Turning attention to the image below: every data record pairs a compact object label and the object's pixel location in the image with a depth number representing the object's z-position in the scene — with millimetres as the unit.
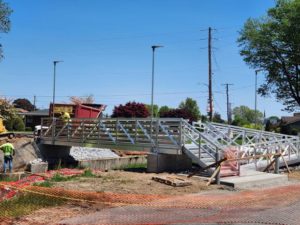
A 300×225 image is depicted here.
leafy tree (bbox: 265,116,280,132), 64881
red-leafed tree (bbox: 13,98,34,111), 108062
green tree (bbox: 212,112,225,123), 100031
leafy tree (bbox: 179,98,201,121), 99750
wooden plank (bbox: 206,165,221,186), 14422
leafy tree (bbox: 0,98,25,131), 31438
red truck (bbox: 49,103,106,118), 29609
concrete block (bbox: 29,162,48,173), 22450
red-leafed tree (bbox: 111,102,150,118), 52312
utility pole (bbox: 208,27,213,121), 40969
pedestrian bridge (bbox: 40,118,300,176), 17562
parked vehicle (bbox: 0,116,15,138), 26642
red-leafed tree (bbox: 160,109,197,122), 53703
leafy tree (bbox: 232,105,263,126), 144000
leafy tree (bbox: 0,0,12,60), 18062
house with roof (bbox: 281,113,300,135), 53181
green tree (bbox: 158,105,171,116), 102356
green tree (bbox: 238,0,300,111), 30875
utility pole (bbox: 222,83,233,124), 73562
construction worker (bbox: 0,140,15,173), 22109
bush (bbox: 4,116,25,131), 53941
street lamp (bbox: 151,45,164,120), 34031
